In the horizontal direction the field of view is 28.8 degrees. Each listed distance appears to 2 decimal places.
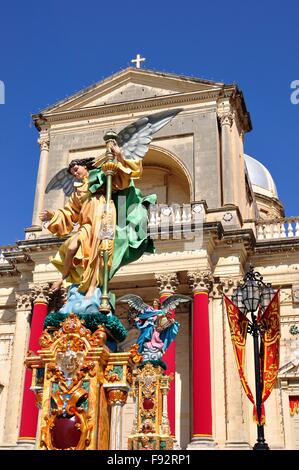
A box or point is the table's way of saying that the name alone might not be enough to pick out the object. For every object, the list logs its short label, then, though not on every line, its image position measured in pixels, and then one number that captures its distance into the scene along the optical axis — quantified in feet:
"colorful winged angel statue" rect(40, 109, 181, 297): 22.84
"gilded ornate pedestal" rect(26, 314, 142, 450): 18.40
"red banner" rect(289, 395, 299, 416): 65.57
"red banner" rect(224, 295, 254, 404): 41.39
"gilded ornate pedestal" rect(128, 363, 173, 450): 28.66
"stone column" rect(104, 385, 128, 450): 19.48
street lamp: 36.11
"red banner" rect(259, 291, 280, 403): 39.34
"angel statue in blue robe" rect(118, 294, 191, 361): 38.58
